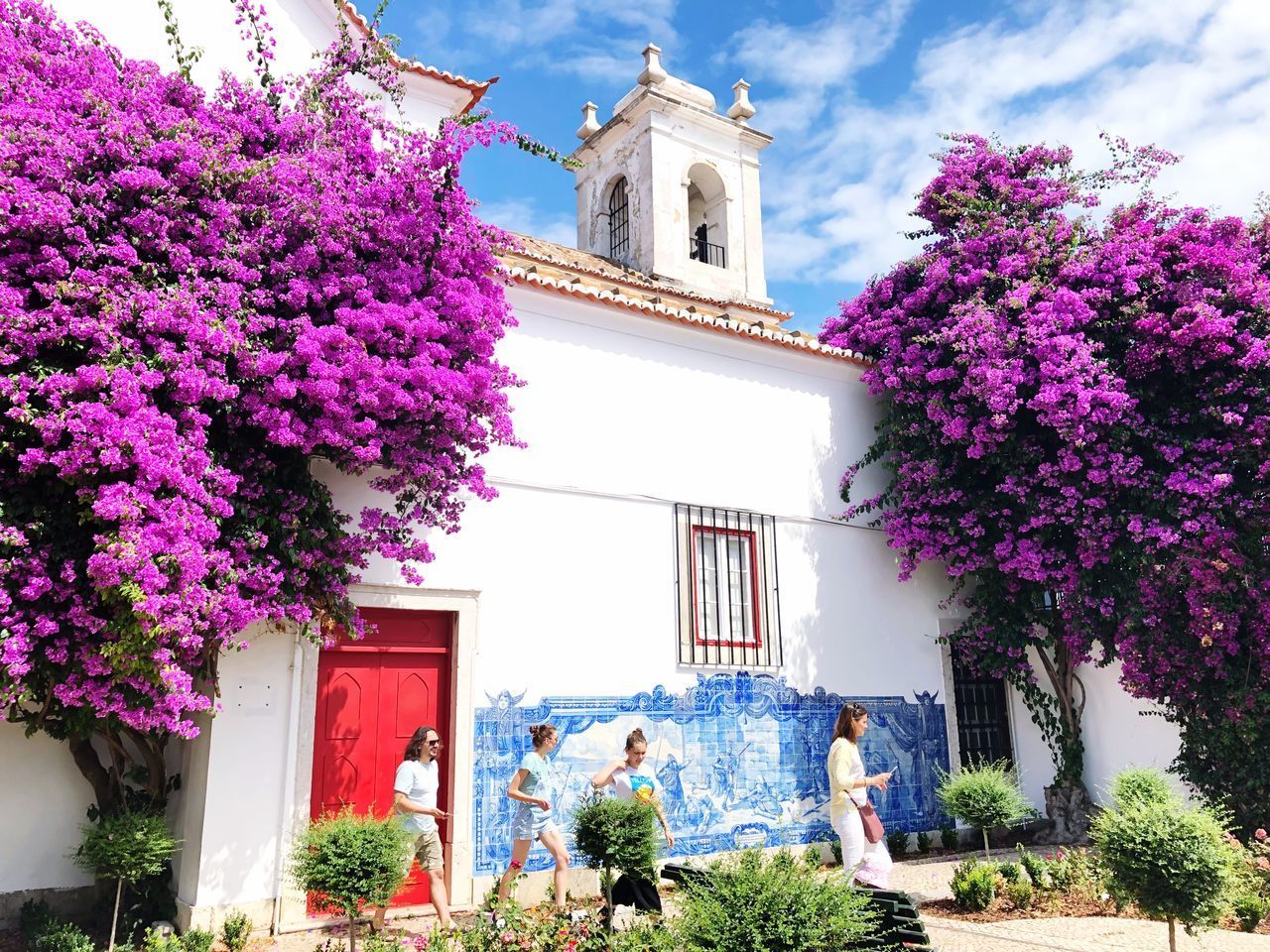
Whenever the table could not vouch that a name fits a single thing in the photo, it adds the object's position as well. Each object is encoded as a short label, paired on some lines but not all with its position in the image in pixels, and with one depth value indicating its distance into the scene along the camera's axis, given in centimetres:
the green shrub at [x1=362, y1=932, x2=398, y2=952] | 479
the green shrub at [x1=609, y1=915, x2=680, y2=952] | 407
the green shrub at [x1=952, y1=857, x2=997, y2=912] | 720
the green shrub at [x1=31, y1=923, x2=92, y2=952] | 575
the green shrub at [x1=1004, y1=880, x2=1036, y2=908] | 721
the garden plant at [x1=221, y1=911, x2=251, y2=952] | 628
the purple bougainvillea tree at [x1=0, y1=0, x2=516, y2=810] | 554
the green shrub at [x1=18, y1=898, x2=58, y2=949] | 615
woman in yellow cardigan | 611
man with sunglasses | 632
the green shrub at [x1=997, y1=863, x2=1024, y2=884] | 748
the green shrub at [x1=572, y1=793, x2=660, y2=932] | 567
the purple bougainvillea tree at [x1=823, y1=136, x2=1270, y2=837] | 907
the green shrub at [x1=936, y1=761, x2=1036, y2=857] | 793
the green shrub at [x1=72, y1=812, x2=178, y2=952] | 593
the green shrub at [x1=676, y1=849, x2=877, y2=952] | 366
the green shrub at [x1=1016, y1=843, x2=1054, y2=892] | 743
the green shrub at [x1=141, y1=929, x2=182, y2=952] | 555
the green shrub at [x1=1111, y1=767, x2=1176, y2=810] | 789
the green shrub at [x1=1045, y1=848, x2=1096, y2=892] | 744
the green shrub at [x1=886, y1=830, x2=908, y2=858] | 966
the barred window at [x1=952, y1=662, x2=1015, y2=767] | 1098
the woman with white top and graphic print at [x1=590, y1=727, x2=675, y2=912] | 669
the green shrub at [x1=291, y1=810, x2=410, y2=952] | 529
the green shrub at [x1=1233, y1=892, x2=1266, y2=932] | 663
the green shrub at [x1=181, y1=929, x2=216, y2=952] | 595
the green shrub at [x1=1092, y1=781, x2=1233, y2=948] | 545
